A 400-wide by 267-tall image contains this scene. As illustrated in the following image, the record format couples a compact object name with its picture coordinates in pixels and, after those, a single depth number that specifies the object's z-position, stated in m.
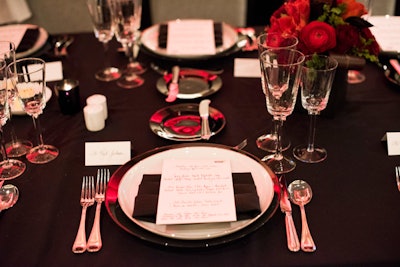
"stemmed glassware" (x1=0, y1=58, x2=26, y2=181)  1.13
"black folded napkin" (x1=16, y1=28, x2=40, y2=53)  1.69
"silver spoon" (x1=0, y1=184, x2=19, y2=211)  1.08
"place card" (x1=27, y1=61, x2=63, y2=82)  1.60
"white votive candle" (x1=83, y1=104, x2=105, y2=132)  1.32
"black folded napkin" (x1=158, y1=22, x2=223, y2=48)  1.71
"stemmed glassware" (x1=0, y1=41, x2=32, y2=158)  1.25
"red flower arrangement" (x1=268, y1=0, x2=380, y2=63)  1.23
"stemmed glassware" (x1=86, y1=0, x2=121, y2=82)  1.54
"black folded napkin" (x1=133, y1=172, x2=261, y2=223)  0.98
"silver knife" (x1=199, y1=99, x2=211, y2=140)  1.28
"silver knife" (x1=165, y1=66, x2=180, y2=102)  1.47
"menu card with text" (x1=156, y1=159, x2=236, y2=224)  0.97
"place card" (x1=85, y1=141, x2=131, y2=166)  1.21
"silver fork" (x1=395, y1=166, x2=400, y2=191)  1.11
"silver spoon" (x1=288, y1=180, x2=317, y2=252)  0.95
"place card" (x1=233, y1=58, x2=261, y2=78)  1.60
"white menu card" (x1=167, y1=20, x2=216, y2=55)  1.66
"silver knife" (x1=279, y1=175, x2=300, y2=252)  0.95
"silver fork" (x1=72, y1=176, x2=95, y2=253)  0.95
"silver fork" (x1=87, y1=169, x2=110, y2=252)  0.96
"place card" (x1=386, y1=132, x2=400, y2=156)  1.22
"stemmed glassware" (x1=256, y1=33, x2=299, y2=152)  1.24
